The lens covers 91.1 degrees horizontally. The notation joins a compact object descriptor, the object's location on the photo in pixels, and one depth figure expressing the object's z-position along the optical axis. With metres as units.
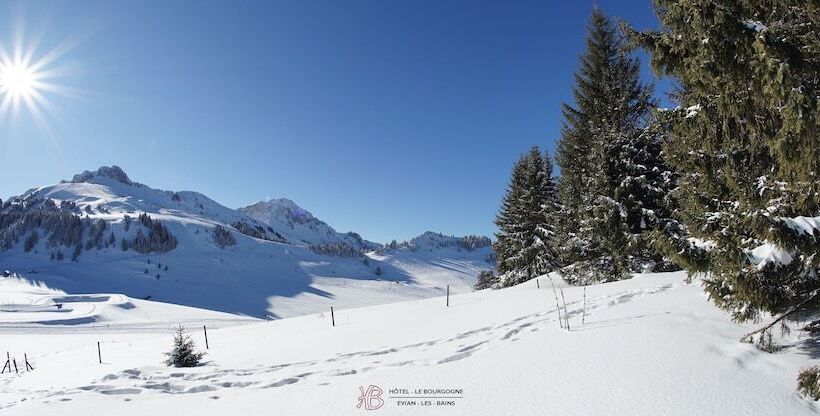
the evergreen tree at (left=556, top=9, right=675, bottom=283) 15.95
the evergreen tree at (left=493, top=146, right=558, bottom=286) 26.61
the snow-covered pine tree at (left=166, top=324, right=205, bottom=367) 13.55
